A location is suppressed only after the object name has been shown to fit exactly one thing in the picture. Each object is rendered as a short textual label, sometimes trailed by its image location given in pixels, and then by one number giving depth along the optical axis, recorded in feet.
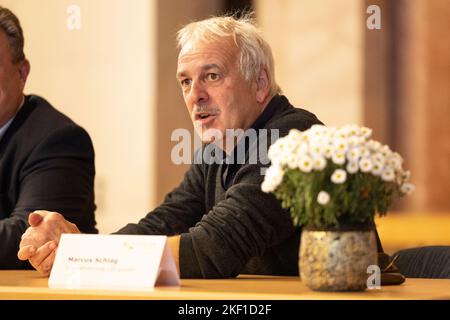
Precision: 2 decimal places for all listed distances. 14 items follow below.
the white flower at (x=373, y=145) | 13.71
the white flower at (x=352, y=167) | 13.48
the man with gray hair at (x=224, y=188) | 16.32
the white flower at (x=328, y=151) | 13.50
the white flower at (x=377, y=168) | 13.56
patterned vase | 13.63
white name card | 14.45
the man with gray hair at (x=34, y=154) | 21.00
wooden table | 13.30
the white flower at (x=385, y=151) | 13.76
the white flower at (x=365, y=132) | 13.79
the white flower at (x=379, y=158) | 13.60
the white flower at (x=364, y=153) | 13.55
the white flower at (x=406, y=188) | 14.04
